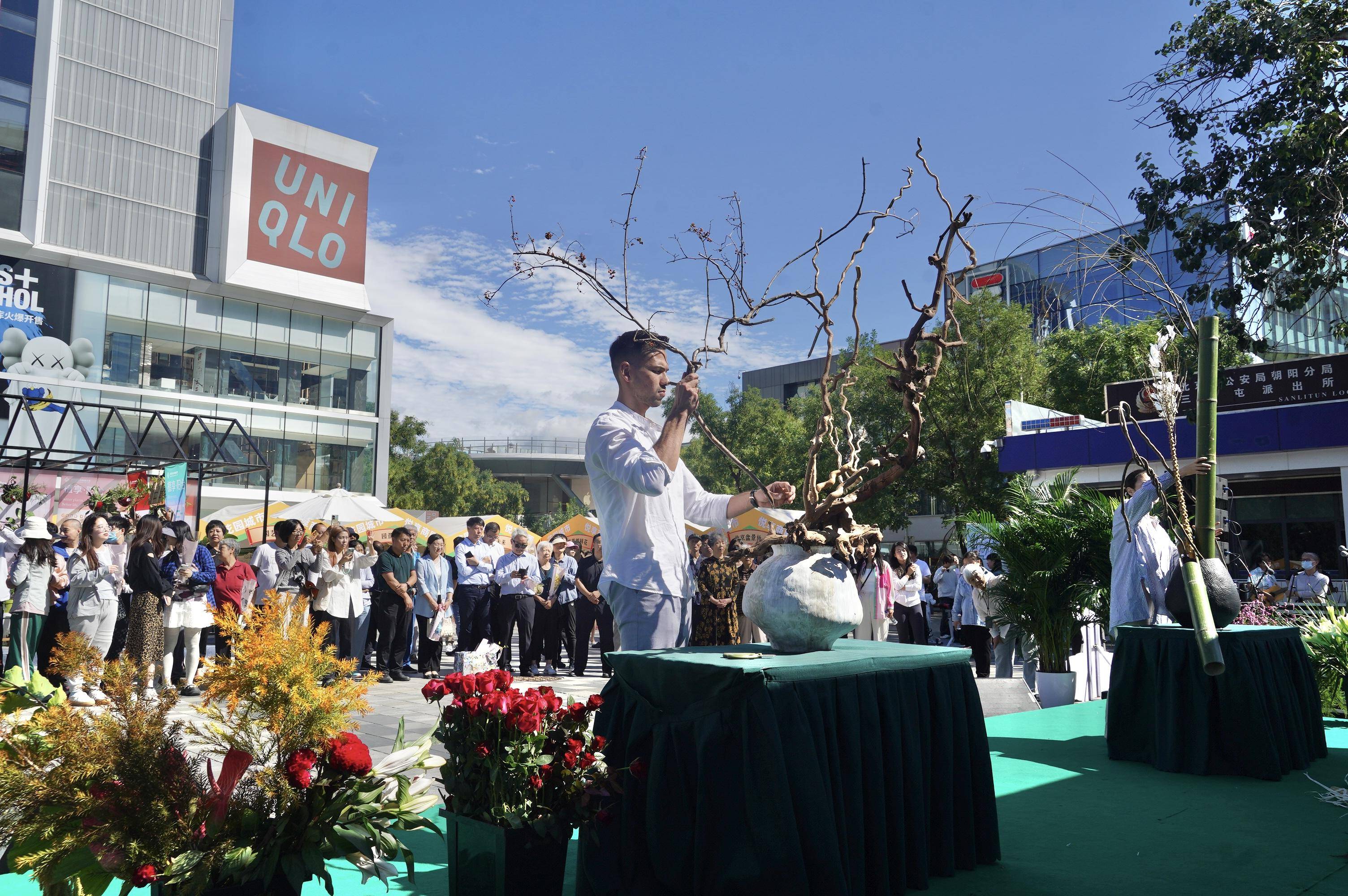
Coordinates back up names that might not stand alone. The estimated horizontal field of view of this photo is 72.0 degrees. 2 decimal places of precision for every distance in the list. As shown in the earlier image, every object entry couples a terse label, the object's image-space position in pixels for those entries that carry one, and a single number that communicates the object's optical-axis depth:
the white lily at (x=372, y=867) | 1.89
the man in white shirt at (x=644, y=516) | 3.20
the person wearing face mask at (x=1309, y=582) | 13.09
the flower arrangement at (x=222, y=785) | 1.72
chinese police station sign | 15.36
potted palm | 7.61
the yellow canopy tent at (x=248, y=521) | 16.72
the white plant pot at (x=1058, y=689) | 7.46
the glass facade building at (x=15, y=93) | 27.28
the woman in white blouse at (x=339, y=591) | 8.95
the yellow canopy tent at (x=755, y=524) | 15.64
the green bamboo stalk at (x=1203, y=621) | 3.04
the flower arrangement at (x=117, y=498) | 14.05
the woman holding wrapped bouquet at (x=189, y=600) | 8.16
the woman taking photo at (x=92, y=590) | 7.58
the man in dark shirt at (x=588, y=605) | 11.04
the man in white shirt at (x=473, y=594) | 10.88
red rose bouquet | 2.34
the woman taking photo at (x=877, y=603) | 11.07
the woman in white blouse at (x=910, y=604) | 12.29
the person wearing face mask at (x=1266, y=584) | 10.86
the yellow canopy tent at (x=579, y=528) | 18.67
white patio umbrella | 16.39
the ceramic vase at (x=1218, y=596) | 4.45
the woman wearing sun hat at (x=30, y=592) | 7.64
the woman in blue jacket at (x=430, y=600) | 10.23
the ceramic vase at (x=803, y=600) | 2.84
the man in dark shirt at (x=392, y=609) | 9.79
